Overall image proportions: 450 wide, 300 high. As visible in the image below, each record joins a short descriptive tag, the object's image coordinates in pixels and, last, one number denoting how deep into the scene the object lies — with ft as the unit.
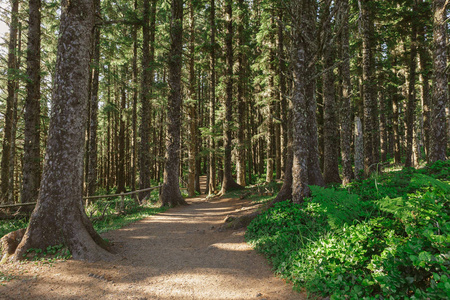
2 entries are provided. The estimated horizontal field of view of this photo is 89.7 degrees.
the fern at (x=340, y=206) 13.78
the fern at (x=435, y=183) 10.20
